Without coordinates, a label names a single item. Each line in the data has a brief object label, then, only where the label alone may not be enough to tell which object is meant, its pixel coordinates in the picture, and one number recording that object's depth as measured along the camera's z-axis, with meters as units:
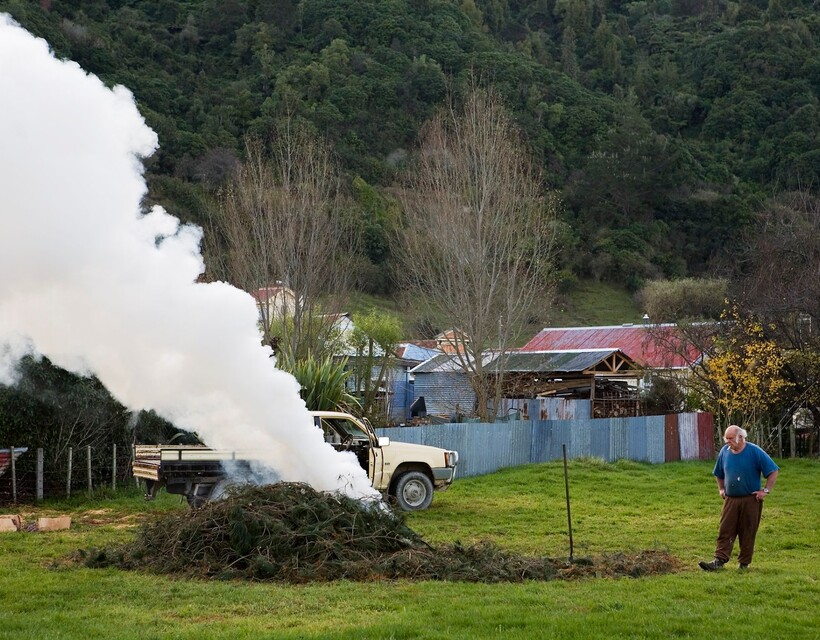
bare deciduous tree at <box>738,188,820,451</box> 31.94
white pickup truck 16.77
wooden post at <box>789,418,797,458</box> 32.47
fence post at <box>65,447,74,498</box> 20.76
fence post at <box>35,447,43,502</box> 20.30
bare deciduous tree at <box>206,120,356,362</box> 33.62
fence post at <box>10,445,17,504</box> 19.88
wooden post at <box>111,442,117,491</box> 21.38
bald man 12.40
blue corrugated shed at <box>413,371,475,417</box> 45.69
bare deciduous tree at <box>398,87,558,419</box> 32.78
